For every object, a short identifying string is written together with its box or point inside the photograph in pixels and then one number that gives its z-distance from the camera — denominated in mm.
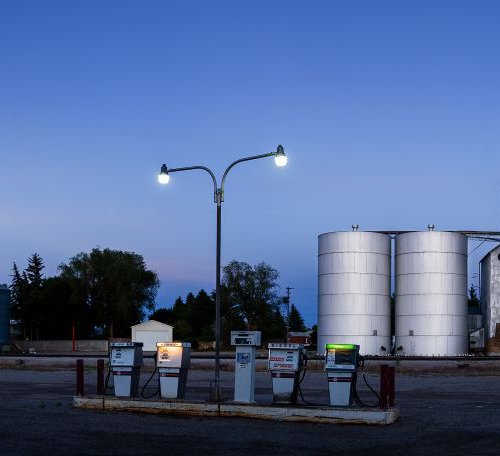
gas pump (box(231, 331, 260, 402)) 18266
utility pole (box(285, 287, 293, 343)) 98250
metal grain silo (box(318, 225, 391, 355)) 57094
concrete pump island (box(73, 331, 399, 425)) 16609
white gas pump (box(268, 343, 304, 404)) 17984
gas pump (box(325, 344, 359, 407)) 17312
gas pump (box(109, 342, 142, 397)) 19406
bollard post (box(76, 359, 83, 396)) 19306
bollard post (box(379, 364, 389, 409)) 16283
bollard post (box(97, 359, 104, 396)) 19500
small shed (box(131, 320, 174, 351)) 71500
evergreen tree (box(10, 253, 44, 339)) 103188
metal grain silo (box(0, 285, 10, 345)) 75500
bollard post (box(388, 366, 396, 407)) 16984
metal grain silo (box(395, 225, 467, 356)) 57156
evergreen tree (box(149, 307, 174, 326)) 127350
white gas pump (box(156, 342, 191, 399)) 19125
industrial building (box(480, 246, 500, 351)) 61906
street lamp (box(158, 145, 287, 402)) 19875
